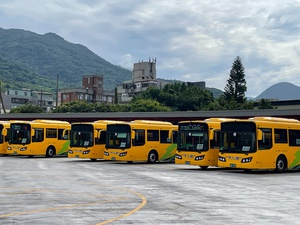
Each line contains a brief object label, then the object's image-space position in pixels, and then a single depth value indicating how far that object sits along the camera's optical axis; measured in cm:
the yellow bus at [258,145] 2377
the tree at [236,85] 10288
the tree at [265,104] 8886
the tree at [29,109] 9969
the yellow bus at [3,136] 4047
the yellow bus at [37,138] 3856
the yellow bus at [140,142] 3225
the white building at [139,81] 17488
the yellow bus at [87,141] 3512
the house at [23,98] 16200
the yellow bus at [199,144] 2648
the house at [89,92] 17238
